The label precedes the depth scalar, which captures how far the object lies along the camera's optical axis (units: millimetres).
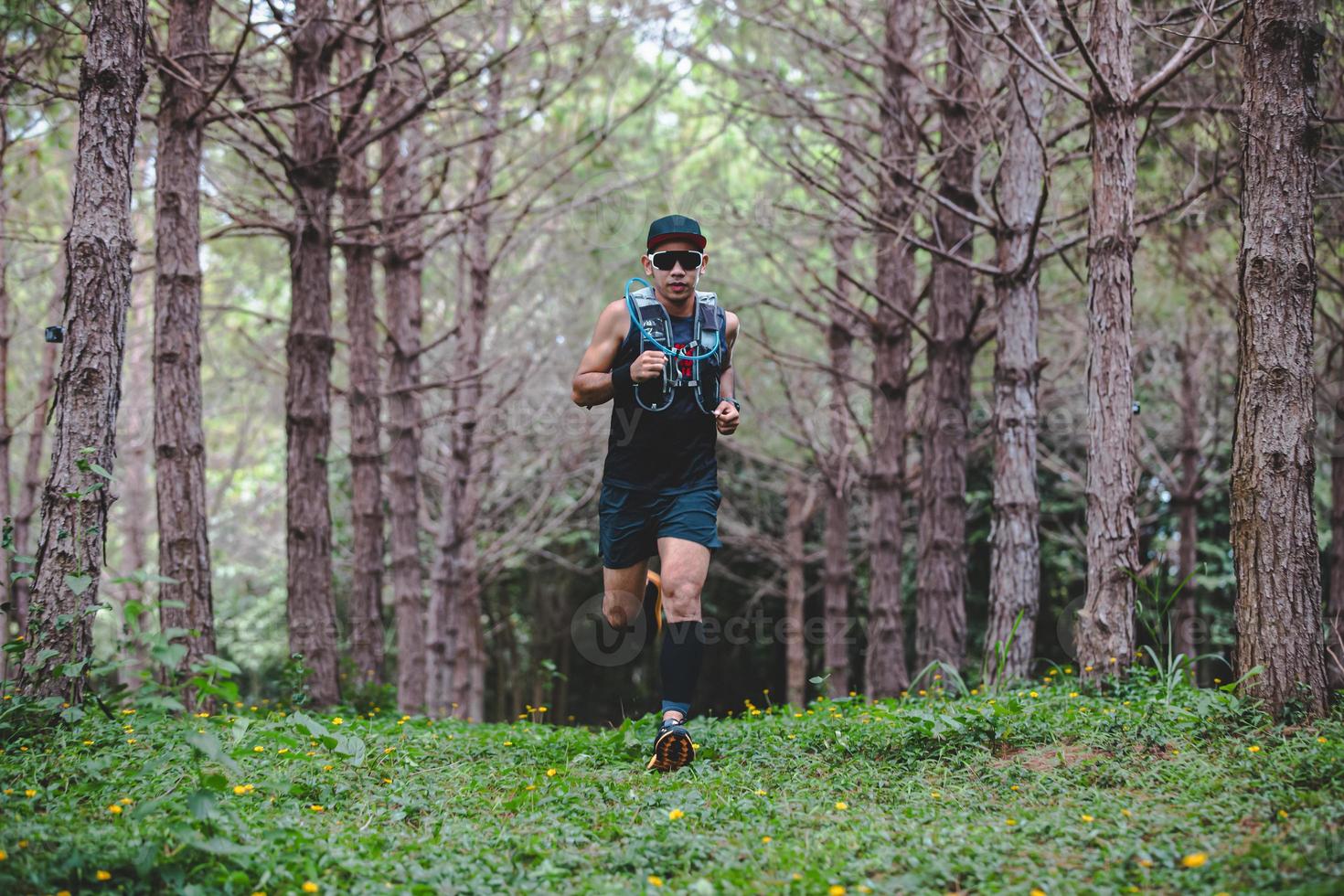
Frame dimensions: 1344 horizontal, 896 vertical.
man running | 4918
